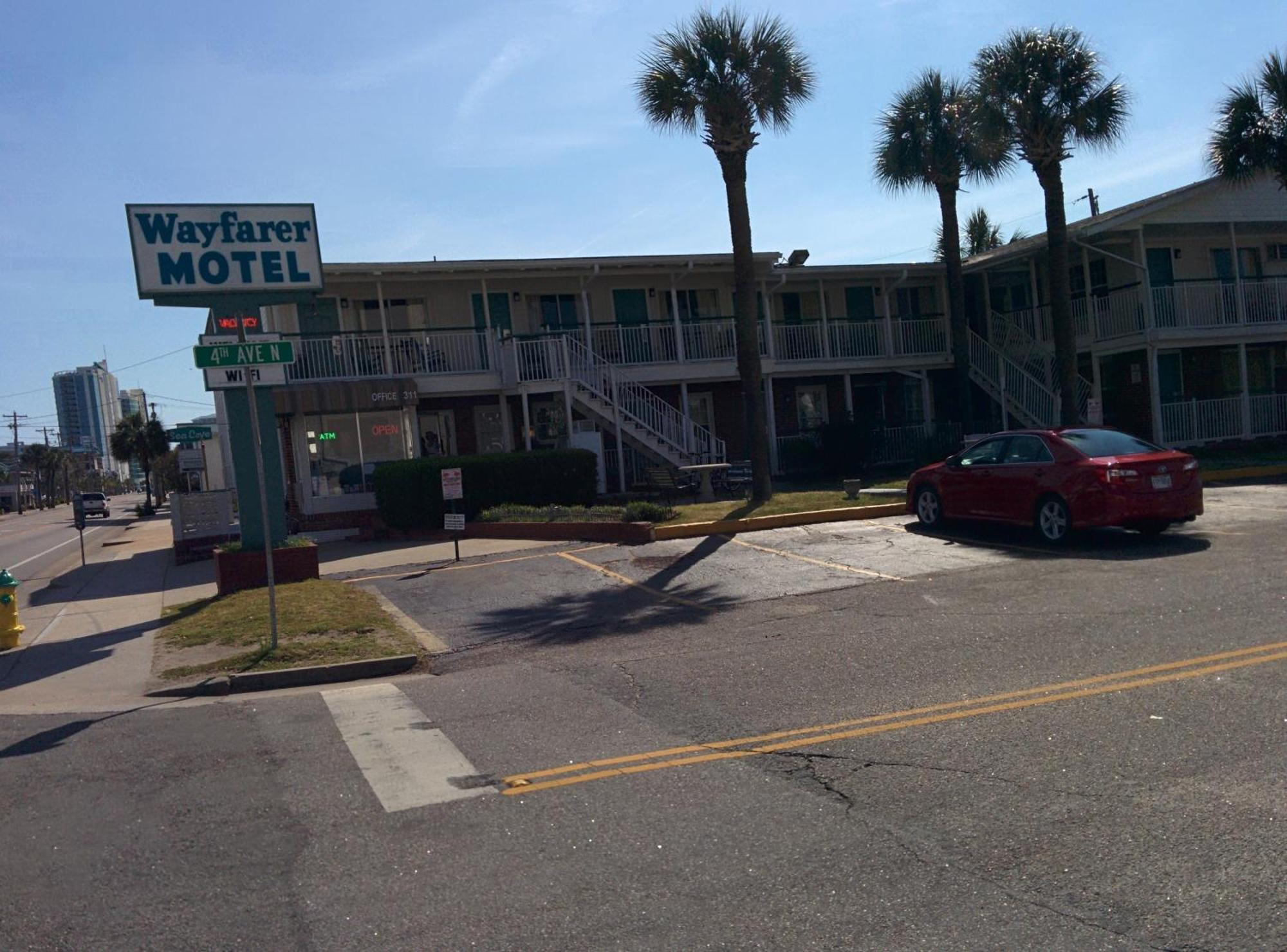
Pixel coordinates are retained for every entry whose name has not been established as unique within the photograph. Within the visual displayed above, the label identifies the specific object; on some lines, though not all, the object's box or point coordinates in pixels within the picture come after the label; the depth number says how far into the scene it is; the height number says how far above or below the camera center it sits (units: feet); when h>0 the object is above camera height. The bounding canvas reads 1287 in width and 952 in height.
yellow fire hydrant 38.96 -3.99
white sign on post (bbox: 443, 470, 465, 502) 52.24 -1.29
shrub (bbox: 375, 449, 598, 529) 69.51 -1.87
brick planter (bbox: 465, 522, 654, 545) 54.31 -4.44
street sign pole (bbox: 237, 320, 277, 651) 33.47 -0.85
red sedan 42.86 -3.43
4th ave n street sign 33.40 +3.74
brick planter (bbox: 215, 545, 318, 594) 47.67 -3.93
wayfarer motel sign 44.68 +9.52
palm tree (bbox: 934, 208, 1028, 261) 134.62 +20.81
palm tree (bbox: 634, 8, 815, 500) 65.31 +19.57
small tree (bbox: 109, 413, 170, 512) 218.79 +9.37
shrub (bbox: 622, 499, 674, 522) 56.13 -3.75
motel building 80.59 +6.01
